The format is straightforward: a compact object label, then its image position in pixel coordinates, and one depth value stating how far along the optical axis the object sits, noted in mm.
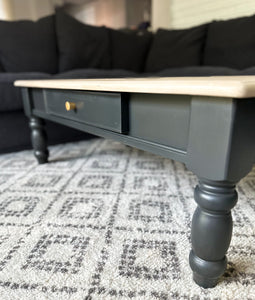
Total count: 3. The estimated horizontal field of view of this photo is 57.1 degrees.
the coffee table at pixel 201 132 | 333
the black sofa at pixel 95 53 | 1235
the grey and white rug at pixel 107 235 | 443
